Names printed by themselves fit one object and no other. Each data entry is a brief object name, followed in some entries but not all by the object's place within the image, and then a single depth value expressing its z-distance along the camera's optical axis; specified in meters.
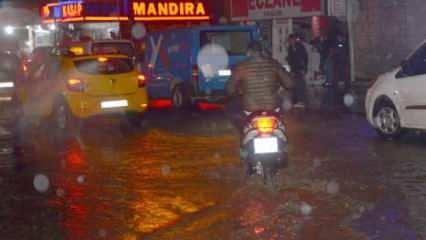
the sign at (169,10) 31.61
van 20.23
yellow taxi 16.23
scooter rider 10.09
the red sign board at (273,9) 23.58
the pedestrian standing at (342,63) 21.94
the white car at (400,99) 13.18
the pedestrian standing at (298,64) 20.47
